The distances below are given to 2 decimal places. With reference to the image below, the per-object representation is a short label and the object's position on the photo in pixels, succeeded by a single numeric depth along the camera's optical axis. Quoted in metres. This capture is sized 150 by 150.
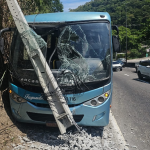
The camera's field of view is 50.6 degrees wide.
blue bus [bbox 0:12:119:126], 3.35
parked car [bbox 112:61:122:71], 21.57
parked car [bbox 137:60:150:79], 11.64
